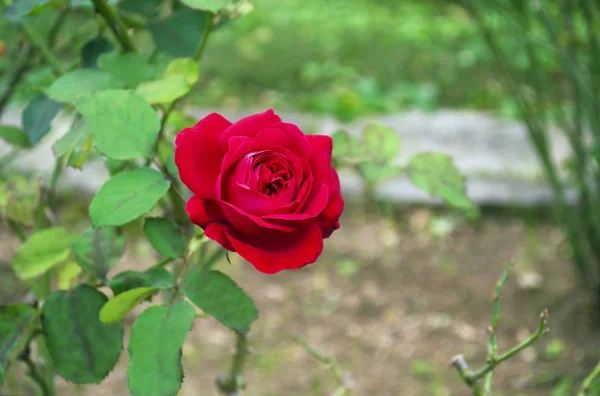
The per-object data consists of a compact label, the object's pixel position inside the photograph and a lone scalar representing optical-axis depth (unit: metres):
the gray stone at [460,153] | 2.48
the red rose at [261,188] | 0.73
